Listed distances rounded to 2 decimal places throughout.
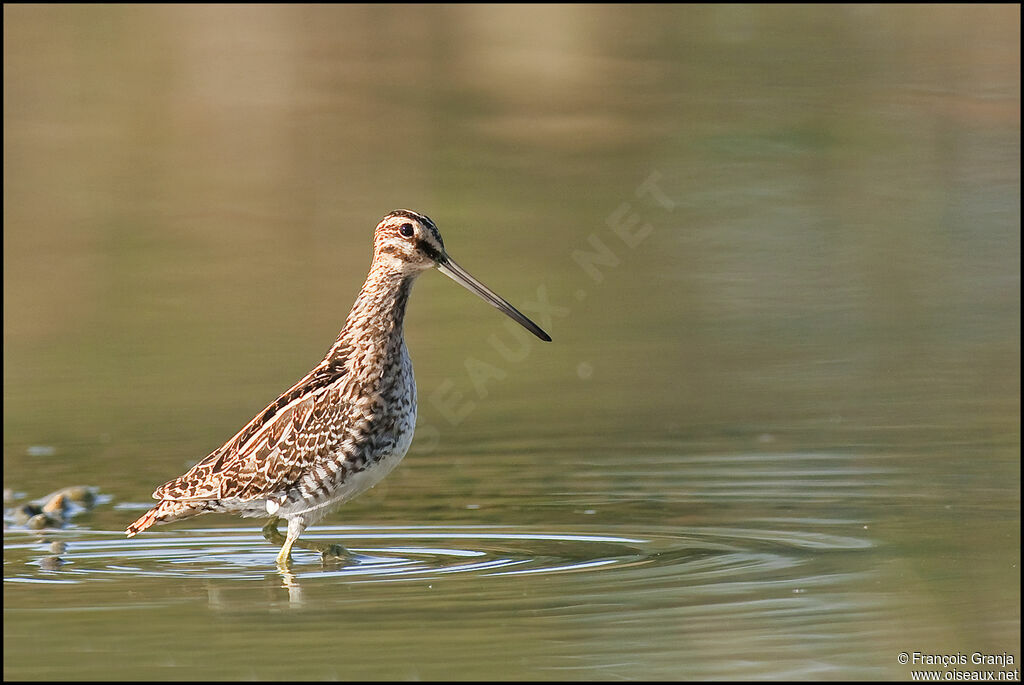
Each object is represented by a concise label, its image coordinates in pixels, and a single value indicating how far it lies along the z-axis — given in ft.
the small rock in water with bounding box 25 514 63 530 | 65.87
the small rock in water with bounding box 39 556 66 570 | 58.65
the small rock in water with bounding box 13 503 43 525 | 67.31
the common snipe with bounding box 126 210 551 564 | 60.29
